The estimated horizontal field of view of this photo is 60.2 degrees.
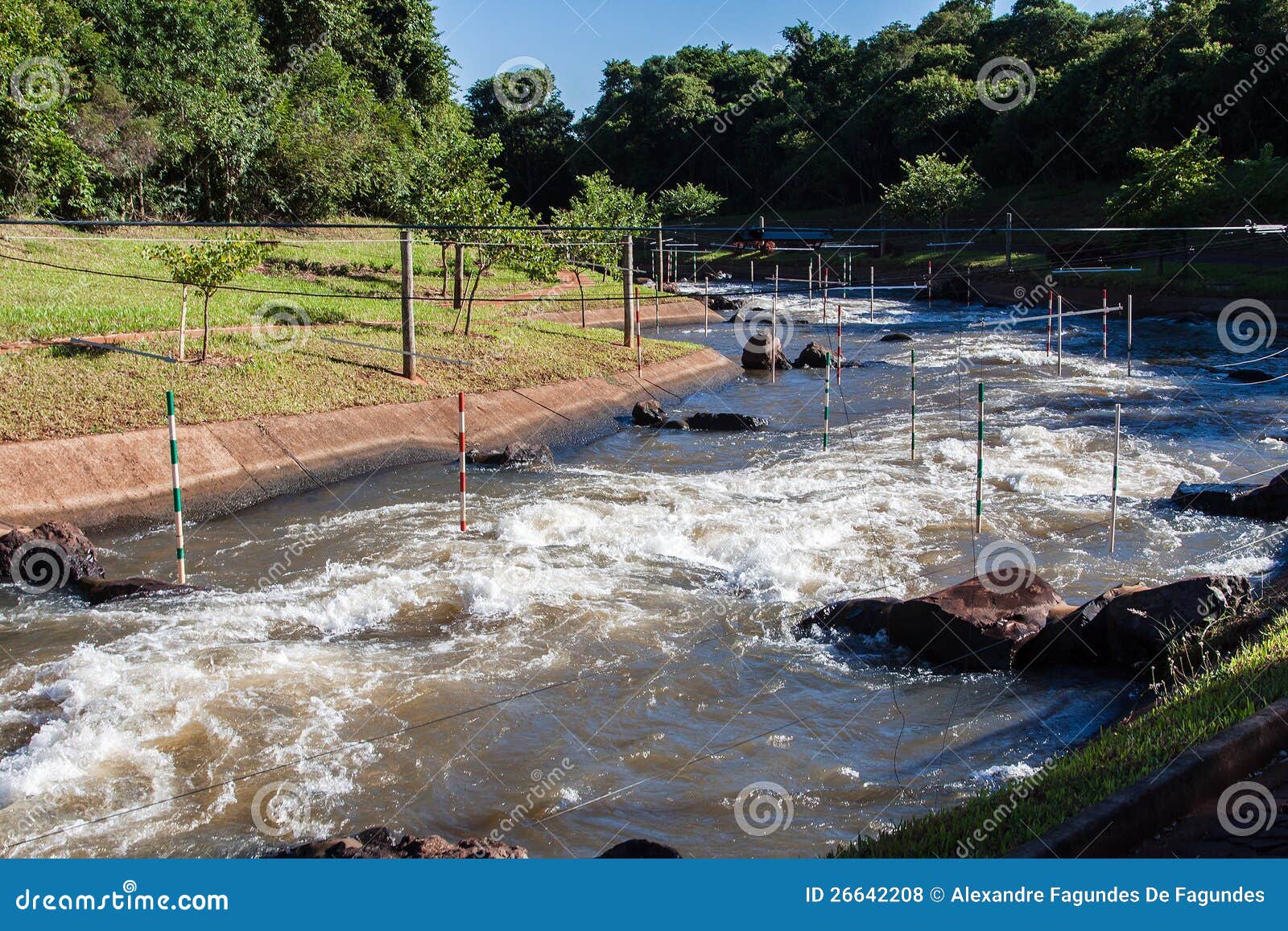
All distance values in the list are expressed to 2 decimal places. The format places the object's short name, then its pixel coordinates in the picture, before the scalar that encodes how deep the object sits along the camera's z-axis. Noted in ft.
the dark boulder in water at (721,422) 72.95
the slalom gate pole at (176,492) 37.42
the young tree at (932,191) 187.73
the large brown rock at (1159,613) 31.45
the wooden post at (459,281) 93.18
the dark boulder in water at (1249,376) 90.68
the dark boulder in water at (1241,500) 49.08
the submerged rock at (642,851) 19.53
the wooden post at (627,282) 81.46
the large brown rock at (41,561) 39.65
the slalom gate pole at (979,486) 44.25
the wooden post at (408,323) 65.29
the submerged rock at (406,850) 20.01
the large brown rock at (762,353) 100.63
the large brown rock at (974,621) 33.22
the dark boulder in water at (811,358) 104.17
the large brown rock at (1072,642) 33.01
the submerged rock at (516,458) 60.13
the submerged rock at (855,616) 35.42
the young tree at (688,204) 222.89
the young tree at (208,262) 60.59
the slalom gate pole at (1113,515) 43.60
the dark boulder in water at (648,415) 73.72
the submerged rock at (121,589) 38.29
